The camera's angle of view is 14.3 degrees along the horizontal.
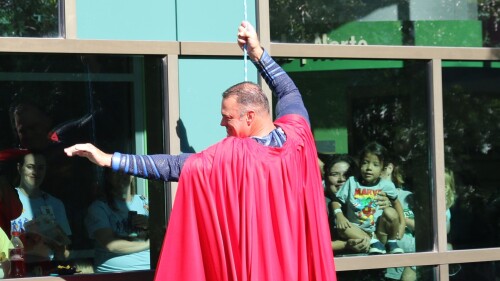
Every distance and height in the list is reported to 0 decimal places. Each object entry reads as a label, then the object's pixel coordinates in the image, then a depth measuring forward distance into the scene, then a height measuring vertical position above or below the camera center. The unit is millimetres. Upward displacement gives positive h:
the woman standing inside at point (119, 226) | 11164 -399
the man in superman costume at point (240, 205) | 9653 -260
